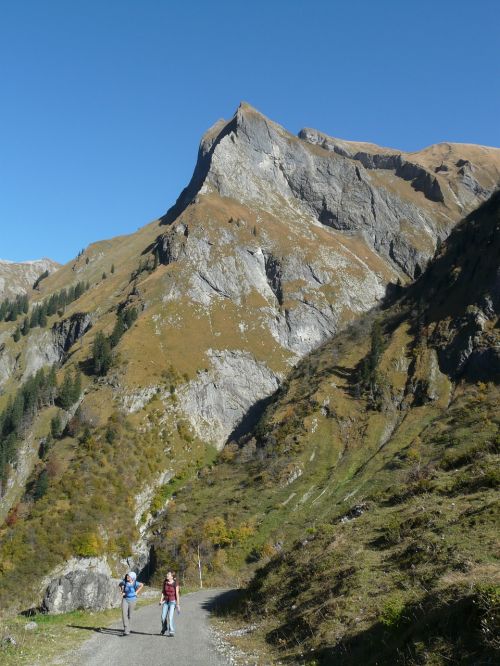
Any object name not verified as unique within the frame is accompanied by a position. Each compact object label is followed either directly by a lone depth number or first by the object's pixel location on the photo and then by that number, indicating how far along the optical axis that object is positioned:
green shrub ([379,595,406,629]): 12.66
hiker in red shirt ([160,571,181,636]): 18.67
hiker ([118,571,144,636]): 18.65
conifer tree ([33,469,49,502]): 93.56
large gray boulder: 24.38
